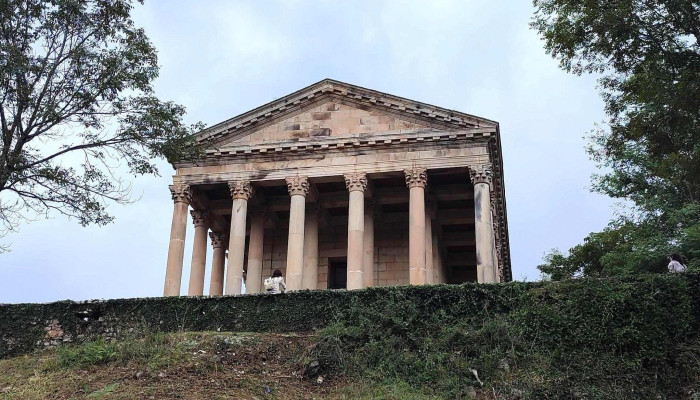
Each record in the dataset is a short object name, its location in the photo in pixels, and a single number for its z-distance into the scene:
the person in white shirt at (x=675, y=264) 20.02
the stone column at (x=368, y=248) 33.44
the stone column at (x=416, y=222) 31.06
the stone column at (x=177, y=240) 32.75
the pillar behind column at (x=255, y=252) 35.44
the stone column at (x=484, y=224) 30.72
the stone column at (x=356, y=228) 31.45
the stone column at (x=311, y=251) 35.53
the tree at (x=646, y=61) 20.17
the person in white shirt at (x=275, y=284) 25.53
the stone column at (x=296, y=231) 31.97
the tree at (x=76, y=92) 20.38
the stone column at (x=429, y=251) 34.54
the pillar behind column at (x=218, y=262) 38.28
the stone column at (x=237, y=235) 32.84
